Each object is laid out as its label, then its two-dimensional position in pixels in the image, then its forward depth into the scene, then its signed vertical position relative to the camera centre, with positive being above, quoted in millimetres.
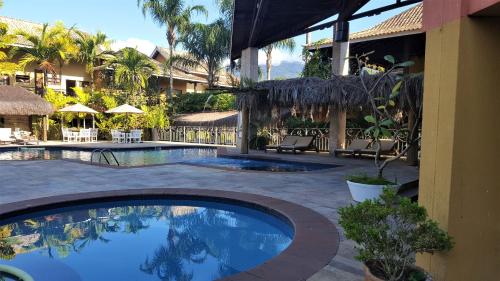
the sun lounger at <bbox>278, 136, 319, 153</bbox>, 15457 -685
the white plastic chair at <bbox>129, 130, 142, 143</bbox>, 22078 -709
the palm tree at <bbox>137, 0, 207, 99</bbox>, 26734 +8167
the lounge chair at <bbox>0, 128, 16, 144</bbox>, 19342 -820
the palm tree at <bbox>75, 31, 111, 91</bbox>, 25266 +5067
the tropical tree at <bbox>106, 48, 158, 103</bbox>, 24375 +3695
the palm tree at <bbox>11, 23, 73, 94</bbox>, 22734 +4530
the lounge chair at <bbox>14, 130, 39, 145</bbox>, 19703 -938
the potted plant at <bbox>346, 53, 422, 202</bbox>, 5520 -776
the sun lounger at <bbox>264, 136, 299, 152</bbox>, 16016 -555
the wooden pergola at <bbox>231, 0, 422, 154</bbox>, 12023 +3779
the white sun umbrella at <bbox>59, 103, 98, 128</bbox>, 21266 +778
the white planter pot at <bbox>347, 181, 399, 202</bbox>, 5642 -923
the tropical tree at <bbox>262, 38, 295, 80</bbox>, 31469 +7150
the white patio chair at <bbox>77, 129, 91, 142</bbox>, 21984 -737
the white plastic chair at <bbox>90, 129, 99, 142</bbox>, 22597 -681
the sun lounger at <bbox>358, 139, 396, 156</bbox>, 13430 -652
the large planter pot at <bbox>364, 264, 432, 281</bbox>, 2546 -1004
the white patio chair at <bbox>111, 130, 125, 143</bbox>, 22078 -739
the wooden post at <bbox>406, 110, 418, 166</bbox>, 11673 -711
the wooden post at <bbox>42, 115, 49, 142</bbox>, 21844 -204
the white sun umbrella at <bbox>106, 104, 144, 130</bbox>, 21656 +809
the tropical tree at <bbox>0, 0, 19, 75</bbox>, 20734 +4357
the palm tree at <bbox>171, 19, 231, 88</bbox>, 26934 +5989
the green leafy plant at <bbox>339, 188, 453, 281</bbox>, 2600 -741
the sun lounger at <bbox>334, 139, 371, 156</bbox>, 13915 -630
